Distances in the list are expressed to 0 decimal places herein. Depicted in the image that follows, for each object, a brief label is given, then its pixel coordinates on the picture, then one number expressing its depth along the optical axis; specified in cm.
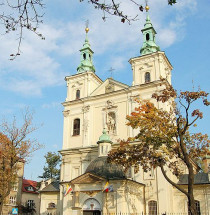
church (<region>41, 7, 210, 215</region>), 2395
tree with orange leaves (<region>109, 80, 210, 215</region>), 1666
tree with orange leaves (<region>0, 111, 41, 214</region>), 2423
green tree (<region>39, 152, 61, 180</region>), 4794
